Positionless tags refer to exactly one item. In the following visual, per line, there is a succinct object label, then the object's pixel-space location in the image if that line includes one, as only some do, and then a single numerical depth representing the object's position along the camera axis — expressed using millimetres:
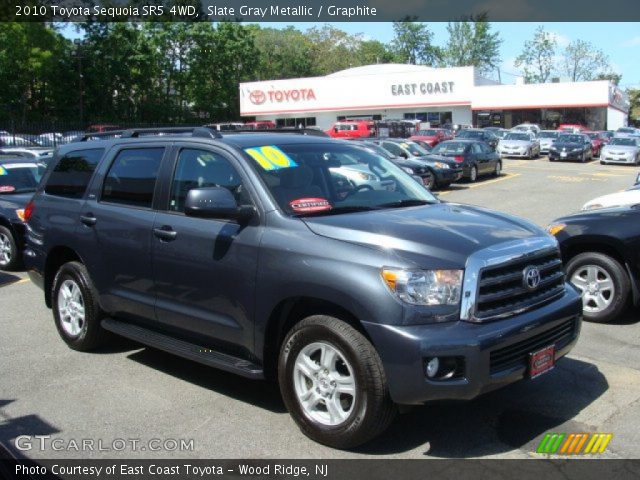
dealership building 55219
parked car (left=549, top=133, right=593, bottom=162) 34406
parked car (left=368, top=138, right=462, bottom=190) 22172
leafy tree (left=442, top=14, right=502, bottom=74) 104938
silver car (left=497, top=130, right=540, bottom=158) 36344
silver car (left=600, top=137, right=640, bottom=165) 32812
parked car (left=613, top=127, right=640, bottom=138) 47581
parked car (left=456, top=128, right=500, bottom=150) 38212
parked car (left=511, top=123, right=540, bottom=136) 48581
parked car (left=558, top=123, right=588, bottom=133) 48806
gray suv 3852
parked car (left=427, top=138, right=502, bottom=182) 24500
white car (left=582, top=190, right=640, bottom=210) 8038
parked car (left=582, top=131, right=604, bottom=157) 38562
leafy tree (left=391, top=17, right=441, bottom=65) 116062
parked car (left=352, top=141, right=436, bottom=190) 21312
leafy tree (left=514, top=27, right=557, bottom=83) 105375
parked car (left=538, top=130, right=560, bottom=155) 38691
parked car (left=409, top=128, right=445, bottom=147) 36744
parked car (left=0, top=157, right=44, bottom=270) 10250
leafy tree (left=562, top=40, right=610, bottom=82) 102438
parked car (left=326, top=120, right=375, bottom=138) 40438
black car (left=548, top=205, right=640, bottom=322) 6527
